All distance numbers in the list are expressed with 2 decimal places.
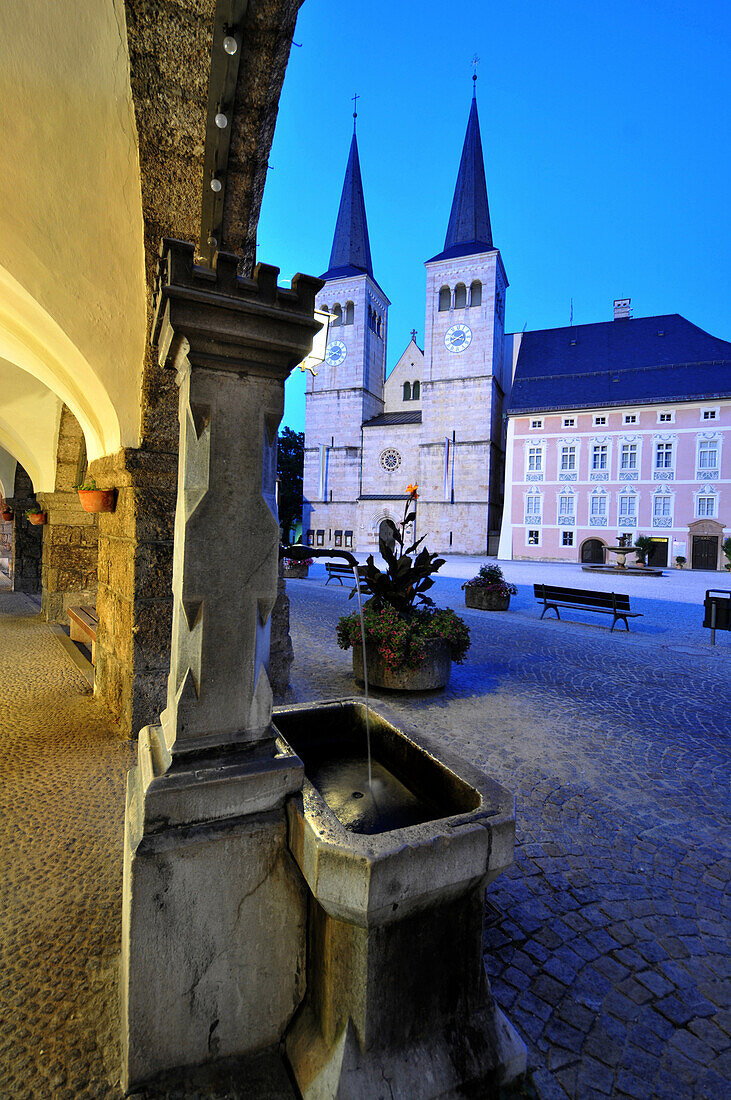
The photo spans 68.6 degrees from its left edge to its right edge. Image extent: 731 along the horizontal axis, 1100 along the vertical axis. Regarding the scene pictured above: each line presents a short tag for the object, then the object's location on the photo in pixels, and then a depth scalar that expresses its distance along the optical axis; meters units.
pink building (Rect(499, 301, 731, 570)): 29.70
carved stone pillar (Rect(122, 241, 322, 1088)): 1.51
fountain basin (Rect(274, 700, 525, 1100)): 1.42
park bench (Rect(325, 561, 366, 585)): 15.15
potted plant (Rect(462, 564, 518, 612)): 11.25
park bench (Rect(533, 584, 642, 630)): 9.10
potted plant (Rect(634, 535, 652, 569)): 24.80
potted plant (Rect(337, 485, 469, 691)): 5.34
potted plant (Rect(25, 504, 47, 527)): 8.47
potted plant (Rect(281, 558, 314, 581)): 17.27
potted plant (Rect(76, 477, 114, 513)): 4.33
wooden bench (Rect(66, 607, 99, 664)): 5.98
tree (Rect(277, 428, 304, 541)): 43.78
